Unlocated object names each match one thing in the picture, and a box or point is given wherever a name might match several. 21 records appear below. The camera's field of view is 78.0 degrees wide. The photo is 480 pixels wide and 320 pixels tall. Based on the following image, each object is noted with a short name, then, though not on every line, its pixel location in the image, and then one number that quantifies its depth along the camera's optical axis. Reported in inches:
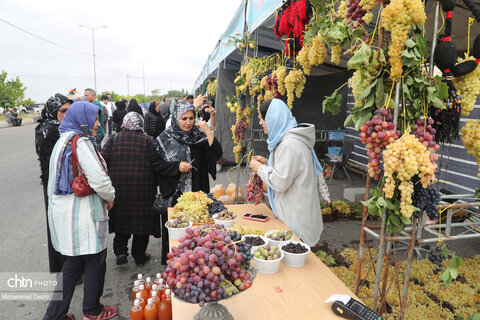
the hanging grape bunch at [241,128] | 189.3
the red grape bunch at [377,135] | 66.6
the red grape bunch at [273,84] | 156.9
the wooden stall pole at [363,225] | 70.3
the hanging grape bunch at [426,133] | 65.9
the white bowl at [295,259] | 82.4
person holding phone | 143.4
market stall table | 64.9
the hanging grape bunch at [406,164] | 60.6
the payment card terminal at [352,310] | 60.4
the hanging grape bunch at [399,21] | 61.0
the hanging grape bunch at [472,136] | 71.9
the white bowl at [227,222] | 106.7
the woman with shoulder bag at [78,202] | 106.3
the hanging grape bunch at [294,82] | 142.9
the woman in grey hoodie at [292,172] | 102.8
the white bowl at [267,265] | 78.1
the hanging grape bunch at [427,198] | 69.6
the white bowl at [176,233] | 99.7
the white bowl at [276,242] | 89.0
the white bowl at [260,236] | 89.5
